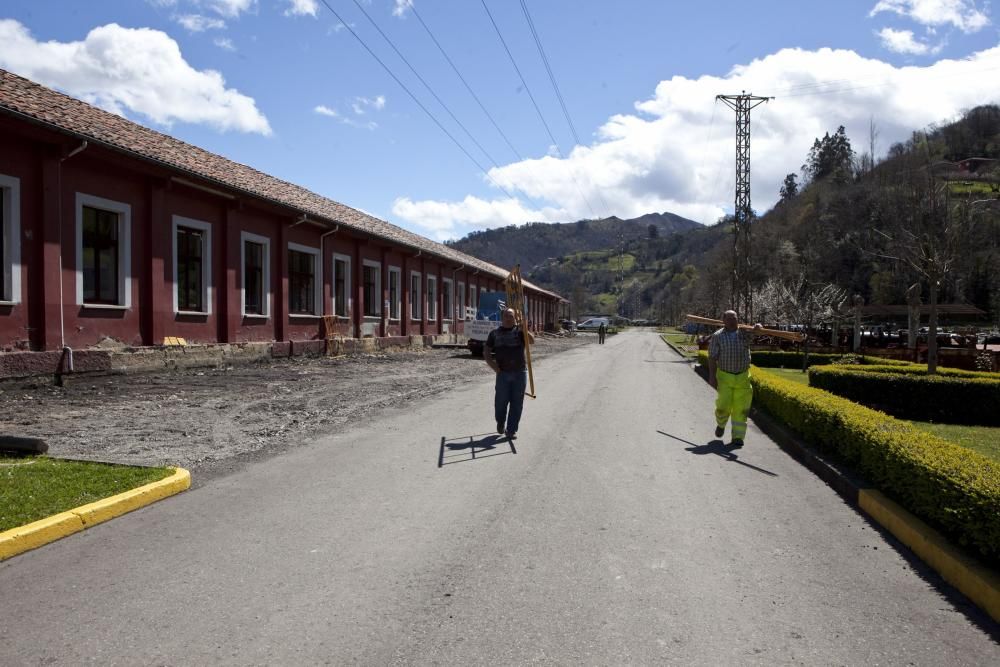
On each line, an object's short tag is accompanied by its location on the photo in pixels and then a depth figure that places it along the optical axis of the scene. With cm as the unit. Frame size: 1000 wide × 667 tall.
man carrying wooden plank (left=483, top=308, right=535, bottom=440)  924
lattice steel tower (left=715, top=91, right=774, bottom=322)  2908
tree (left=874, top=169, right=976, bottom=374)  1497
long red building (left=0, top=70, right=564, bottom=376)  1275
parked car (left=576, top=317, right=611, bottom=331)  10218
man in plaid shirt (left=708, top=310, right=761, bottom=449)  895
